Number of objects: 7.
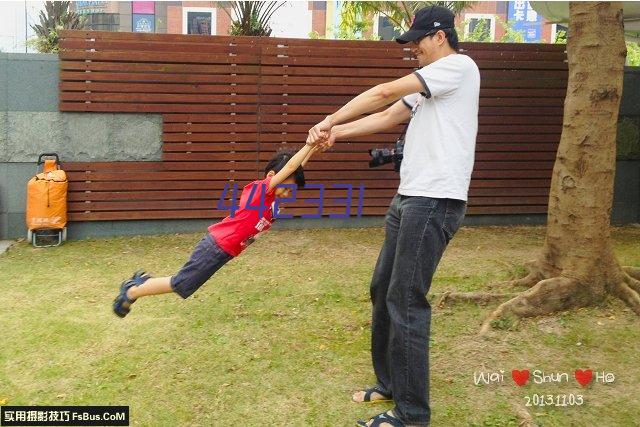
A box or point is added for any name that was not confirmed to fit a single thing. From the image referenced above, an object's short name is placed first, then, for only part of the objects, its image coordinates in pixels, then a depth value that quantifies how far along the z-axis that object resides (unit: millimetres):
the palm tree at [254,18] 10305
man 2975
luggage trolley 7227
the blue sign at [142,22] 34469
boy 3766
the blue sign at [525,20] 36188
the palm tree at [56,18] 13867
